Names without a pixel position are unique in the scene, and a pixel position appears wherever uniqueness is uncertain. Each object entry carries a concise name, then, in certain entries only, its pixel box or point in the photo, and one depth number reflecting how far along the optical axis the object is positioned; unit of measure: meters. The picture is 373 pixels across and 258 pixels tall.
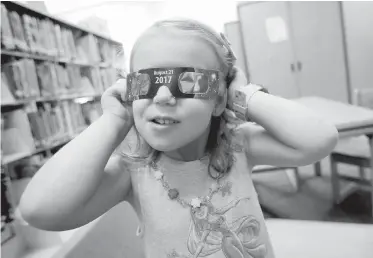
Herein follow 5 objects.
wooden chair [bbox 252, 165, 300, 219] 2.28
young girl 0.62
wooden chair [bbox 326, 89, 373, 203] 2.17
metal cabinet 4.65
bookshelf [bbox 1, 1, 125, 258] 2.04
